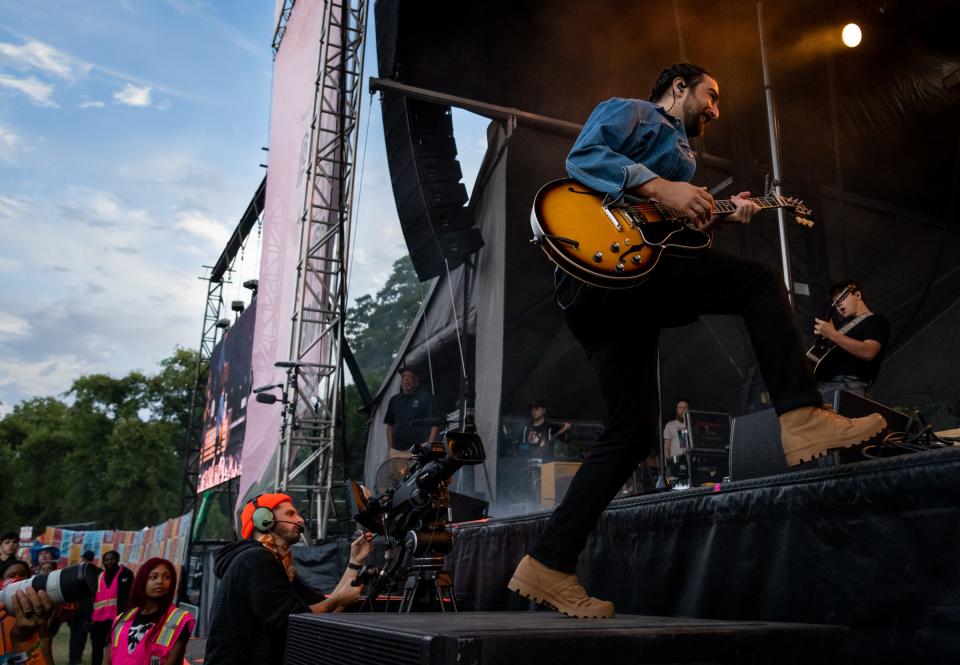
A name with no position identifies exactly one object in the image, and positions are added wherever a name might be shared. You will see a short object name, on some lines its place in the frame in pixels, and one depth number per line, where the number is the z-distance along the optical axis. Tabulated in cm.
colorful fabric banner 1200
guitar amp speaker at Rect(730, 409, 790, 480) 234
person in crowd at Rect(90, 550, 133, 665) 755
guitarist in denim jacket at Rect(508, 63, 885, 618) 186
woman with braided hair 350
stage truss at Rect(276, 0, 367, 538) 880
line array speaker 839
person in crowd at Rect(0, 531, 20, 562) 704
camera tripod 295
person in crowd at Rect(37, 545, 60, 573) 812
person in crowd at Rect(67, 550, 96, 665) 910
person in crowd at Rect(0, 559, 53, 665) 269
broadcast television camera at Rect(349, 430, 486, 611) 300
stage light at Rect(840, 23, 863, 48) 798
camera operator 277
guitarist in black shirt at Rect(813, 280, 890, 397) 393
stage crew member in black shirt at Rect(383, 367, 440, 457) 837
